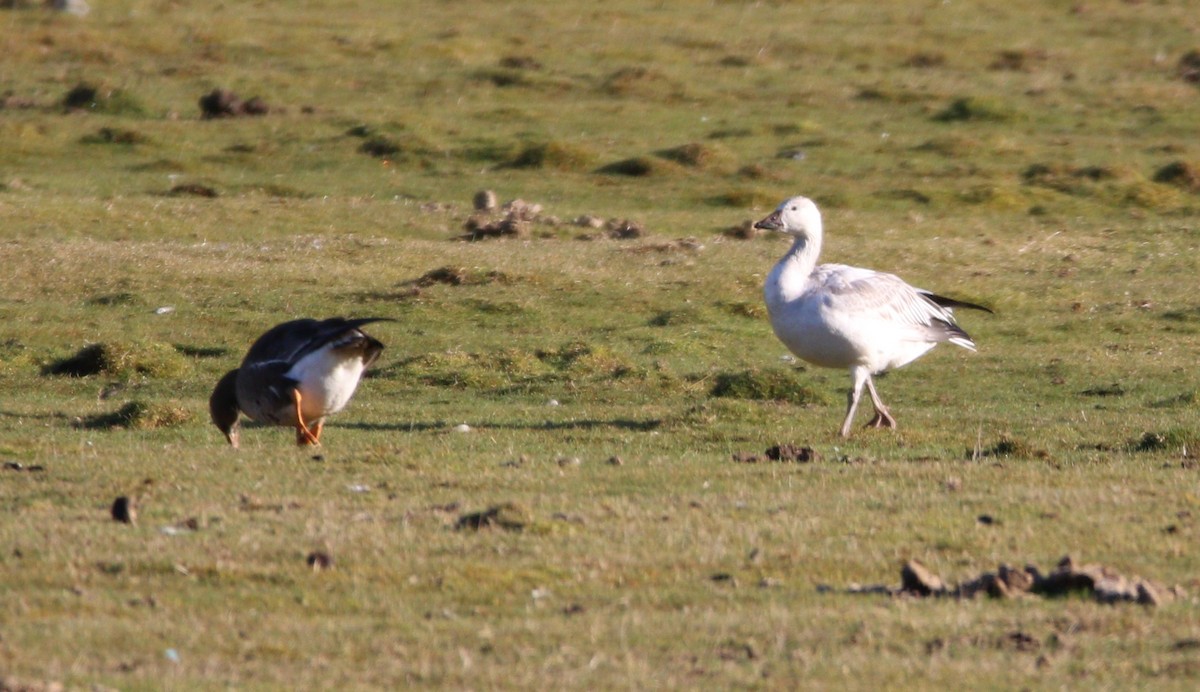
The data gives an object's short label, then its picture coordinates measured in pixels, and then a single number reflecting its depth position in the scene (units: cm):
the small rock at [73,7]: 9281
